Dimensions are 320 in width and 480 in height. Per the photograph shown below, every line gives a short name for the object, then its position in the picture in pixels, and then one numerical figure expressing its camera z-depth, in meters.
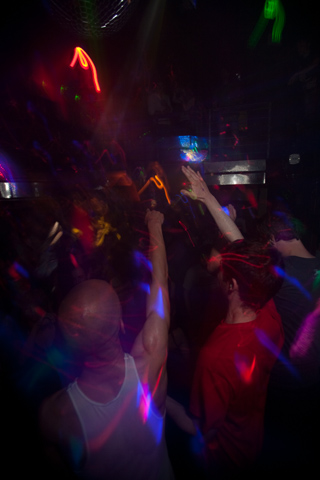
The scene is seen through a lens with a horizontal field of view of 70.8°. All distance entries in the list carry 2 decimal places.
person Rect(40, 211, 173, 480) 1.04
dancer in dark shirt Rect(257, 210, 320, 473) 1.90
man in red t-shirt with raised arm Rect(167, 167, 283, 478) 1.32
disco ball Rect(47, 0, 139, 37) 1.62
